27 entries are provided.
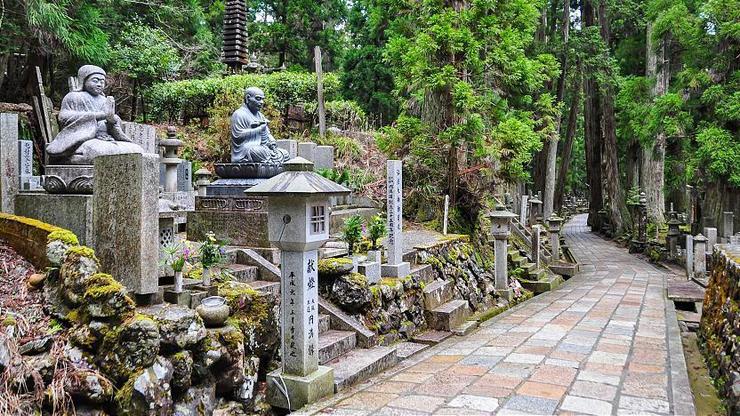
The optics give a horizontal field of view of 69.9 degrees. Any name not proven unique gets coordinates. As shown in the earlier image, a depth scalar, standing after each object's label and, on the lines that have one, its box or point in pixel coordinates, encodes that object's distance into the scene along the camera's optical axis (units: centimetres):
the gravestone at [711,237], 1453
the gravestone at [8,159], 655
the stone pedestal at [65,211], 547
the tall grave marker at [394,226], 793
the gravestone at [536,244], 1473
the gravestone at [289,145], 1143
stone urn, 463
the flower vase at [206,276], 529
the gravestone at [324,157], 1292
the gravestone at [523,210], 1781
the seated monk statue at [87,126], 612
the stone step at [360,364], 531
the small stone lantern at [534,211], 2078
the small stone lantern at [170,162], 1205
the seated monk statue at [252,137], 846
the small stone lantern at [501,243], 1081
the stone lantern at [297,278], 471
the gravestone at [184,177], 1298
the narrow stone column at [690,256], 1482
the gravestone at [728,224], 1538
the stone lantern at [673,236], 1891
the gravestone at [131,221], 455
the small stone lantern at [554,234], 1659
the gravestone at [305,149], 1241
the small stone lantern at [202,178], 1146
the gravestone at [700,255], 1400
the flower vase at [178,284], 493
